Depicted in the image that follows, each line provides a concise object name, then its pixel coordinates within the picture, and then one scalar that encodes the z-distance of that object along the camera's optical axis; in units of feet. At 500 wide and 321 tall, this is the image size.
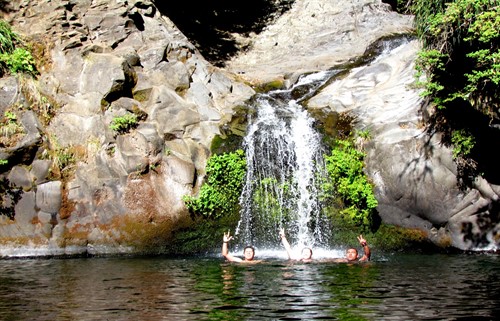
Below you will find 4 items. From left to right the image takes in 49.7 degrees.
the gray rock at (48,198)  44.14
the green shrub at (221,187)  46.09
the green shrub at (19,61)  49.03
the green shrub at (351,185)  46.44
